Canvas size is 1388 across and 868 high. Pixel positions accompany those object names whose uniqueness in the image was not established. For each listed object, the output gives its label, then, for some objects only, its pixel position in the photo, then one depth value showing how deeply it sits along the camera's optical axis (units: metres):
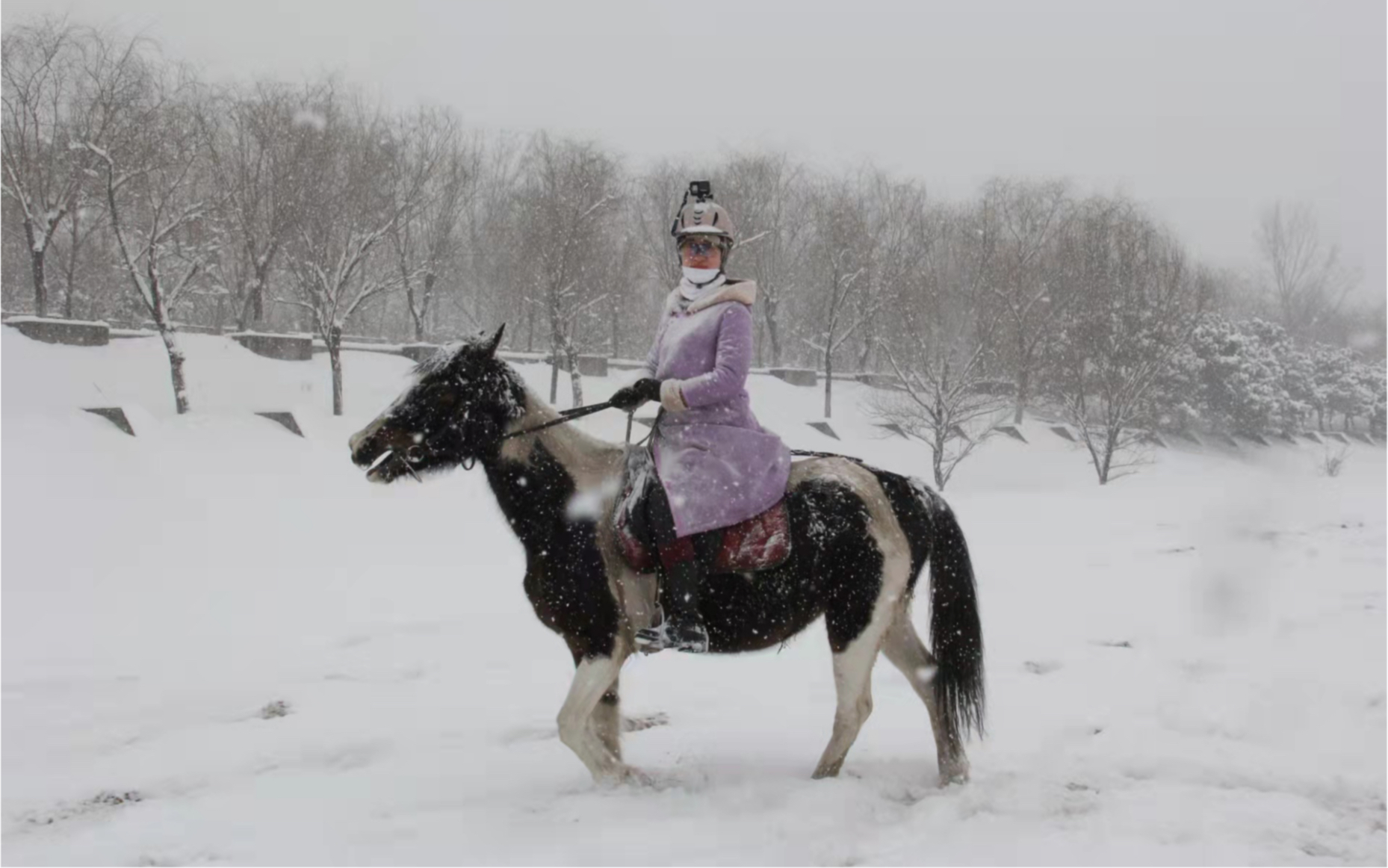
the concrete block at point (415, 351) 26.77
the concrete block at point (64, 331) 18.75
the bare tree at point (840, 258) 31.95
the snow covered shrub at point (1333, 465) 23.31
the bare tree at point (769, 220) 33.12
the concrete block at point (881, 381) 29.55
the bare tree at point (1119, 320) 24.81
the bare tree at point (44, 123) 20.36
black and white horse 3.81
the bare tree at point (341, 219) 21.81
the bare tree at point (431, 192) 28.78
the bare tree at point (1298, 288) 65.06
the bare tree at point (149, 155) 18.20
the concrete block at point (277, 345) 23.59
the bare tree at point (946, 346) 22.69
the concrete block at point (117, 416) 15.71
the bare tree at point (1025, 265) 29.58
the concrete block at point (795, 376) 34.09
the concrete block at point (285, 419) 19.08
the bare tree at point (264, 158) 22.31
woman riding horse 3.82
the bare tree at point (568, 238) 25.28
